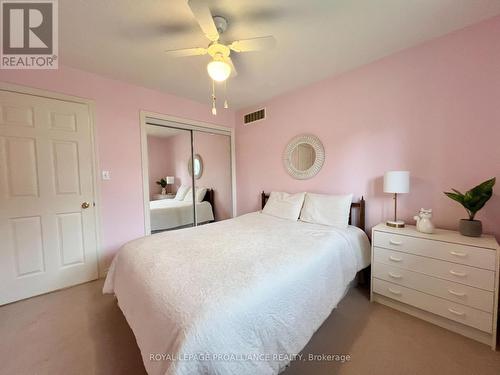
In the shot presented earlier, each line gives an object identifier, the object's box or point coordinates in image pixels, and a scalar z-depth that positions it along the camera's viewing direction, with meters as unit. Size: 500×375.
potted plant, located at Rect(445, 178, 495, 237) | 1.54
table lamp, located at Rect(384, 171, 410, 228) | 1.91
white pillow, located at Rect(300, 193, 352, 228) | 2.29
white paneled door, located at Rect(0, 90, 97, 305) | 2.02
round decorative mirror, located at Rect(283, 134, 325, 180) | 2.76
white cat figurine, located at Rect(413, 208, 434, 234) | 1.76
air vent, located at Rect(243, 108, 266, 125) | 3.41
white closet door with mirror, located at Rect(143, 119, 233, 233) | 3.01
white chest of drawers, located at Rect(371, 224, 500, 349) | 1.45
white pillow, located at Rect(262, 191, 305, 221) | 2.69
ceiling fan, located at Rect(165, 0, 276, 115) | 1.43
